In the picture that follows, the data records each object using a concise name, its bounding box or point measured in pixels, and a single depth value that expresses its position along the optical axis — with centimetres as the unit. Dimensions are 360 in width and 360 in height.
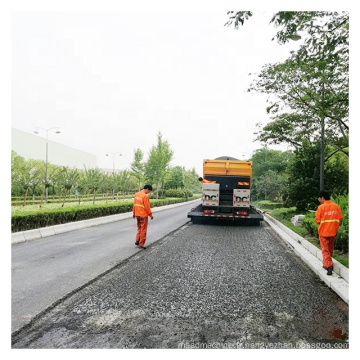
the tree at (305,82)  615
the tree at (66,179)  2059
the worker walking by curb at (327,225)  535
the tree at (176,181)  5294
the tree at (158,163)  3681
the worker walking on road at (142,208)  789
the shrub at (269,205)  3154
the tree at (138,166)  4266
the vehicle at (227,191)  1377
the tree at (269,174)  3459
